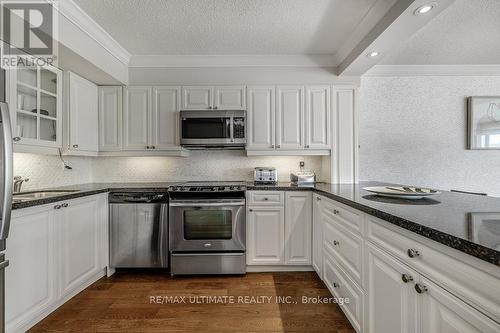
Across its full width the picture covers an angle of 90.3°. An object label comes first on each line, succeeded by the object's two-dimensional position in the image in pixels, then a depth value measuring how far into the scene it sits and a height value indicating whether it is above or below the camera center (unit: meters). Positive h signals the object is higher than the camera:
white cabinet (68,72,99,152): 2.57 +0.58
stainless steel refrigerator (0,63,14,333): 1.28 +0.00
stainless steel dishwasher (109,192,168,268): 2.64 -0.66
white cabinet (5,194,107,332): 1.61 -0.69
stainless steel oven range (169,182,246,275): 2.61 -0.66
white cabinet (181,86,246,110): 3.00 +0.85
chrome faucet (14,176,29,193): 2.11 -0.14
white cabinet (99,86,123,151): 3.02 +0.61
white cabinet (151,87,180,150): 3.00 +0.65
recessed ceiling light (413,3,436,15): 1.61 +1.06
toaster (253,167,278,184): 3.03 -0.11
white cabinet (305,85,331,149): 3.00 +0.61
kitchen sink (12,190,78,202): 2.07 -0.24
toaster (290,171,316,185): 2.88 -0.12
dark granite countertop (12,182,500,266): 0.77 -0.22
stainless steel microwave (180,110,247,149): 2.88 +0.46
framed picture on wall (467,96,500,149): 3.20 +0.60
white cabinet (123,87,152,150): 3.01 +0.60
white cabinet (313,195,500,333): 0.77 -0.50
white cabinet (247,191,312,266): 2.70 -0.67
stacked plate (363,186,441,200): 1.58 -0.17
